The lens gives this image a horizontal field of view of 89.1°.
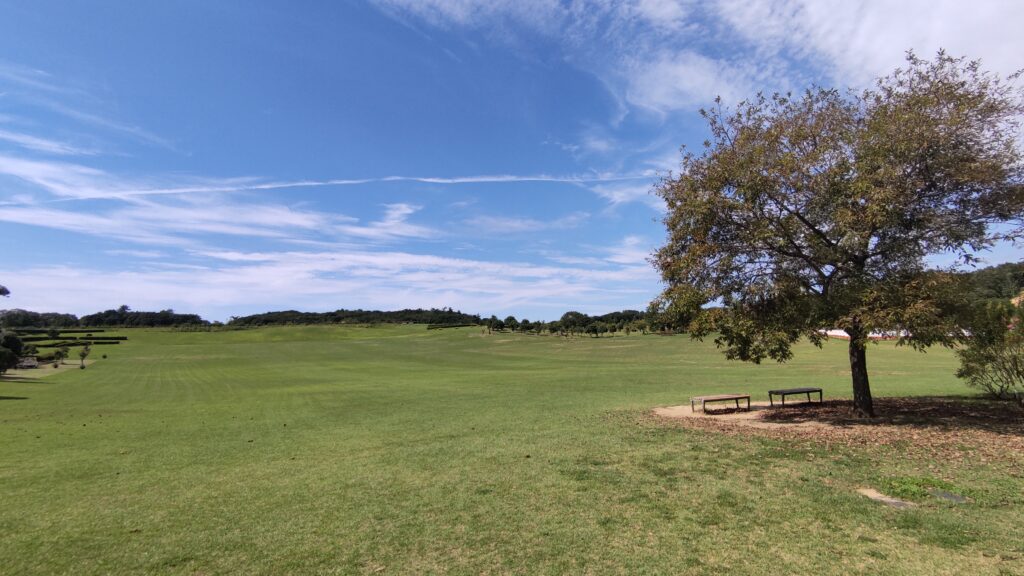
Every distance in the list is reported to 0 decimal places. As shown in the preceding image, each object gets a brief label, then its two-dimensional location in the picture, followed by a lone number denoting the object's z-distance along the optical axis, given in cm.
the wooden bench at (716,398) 1695
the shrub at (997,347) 1422
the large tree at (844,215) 1239
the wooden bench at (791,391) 1711
